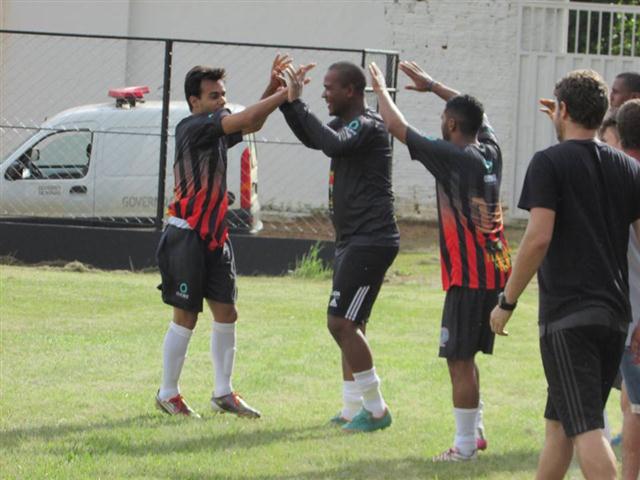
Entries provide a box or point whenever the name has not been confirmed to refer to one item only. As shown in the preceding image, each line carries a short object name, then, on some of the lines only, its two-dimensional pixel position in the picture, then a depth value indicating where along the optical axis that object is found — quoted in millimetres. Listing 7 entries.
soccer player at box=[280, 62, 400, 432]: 15492
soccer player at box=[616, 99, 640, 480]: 12094
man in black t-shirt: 10617
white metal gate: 42656
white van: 33156
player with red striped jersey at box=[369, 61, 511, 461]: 14109
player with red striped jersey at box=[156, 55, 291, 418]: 16031
